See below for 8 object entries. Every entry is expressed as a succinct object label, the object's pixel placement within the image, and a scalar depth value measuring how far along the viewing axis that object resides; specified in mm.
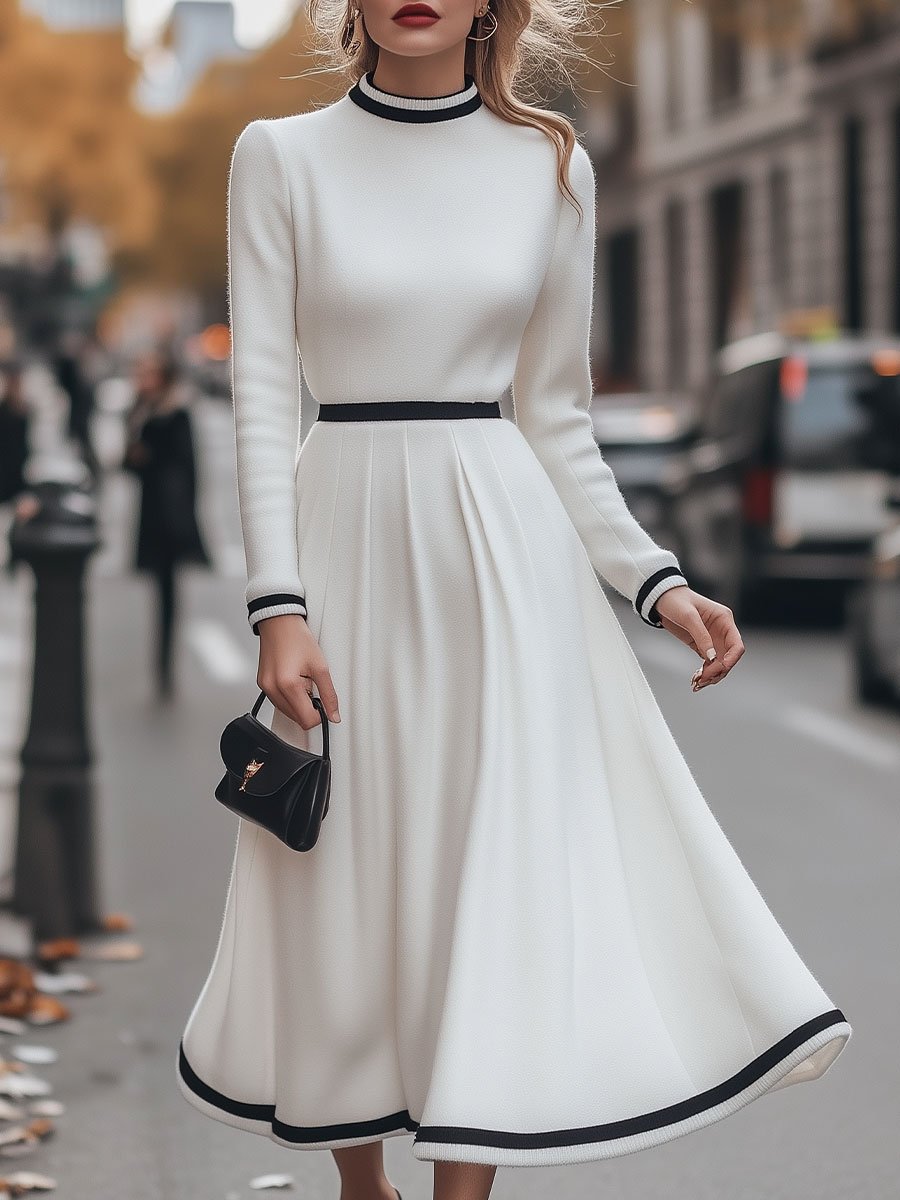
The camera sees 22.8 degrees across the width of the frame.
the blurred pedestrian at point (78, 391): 28047
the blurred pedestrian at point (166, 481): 11719
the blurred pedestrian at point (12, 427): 16141
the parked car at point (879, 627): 10070
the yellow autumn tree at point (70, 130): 33031
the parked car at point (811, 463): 13047
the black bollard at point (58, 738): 6000
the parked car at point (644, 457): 18750
